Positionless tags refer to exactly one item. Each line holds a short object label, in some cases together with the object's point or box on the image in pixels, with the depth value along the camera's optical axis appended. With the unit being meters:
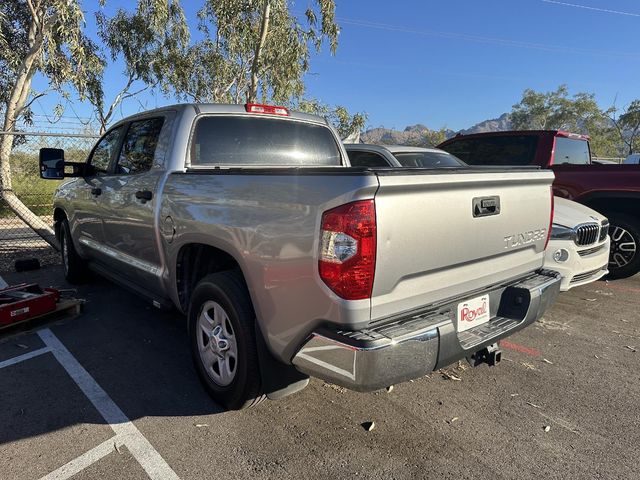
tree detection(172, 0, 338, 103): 12.66
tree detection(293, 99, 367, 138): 16.31
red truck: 5.80
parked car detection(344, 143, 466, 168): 6.43
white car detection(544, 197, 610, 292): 4.58
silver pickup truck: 2.06
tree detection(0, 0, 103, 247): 9.36
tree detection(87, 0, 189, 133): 15.32
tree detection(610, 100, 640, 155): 43.25
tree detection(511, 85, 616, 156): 48.09
